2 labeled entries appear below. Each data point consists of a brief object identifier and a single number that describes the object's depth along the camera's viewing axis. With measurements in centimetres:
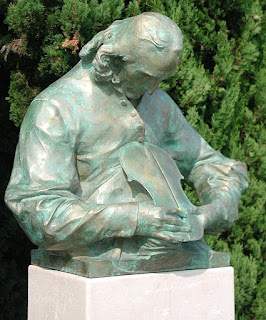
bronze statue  471
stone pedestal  479
